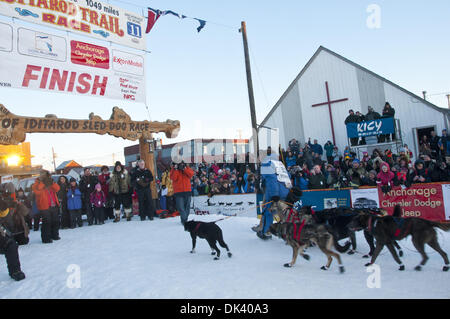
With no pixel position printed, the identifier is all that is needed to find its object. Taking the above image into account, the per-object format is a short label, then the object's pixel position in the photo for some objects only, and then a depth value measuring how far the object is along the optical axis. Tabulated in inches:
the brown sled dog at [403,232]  187.9
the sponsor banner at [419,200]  311.4
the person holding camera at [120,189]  416.2
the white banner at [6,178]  625.6
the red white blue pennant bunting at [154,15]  463.5
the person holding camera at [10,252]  212.4
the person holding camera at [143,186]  407.2
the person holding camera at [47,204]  319.3
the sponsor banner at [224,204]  468.4
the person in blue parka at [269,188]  280.5
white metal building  647.1
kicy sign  579.5
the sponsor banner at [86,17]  374.9
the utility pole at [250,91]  535.5
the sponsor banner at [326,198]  361.3
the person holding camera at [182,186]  348.2
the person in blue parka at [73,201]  410.0
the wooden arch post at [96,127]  353.8
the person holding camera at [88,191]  424.5
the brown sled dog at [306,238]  198.4
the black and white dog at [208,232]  231.5
